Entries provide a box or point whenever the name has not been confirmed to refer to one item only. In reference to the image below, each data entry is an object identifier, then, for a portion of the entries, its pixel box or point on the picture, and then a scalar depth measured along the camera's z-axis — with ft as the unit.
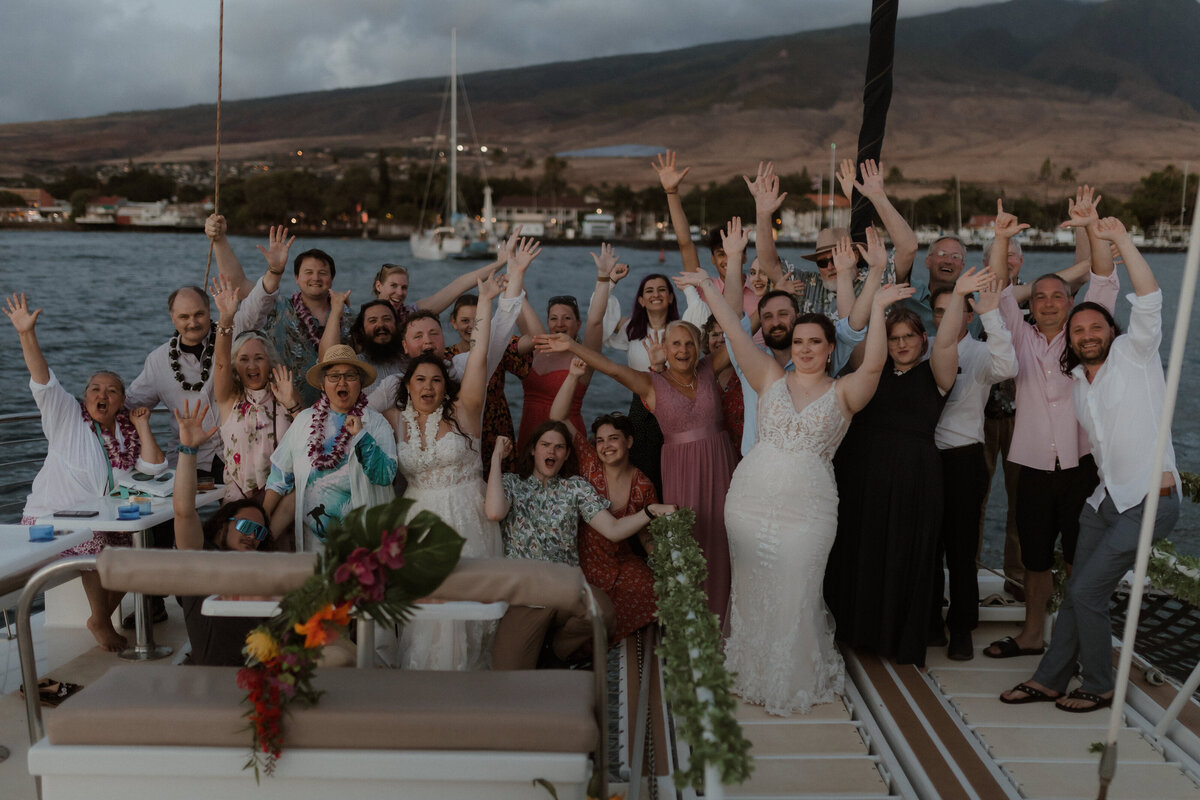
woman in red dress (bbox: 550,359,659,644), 16.35
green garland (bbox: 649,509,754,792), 8.52
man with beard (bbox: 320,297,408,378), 17.63
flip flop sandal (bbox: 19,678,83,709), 14.64
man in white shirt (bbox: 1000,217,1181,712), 13.15
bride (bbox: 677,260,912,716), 13.99
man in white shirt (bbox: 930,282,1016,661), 15.39
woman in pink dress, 16.39
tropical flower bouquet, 9.09
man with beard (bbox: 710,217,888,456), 15.30
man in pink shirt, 15.25
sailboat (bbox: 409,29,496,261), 230.68
